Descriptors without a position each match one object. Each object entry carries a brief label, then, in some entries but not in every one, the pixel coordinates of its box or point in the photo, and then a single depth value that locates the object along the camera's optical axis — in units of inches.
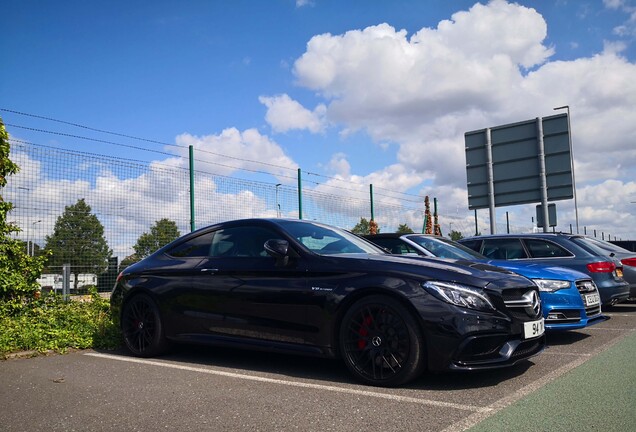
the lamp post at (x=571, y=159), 619.8
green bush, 257.0
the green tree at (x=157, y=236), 426.9
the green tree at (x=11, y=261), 300.8
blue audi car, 259.1
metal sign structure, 635.5
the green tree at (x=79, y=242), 381.7
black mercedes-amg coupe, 170.4
